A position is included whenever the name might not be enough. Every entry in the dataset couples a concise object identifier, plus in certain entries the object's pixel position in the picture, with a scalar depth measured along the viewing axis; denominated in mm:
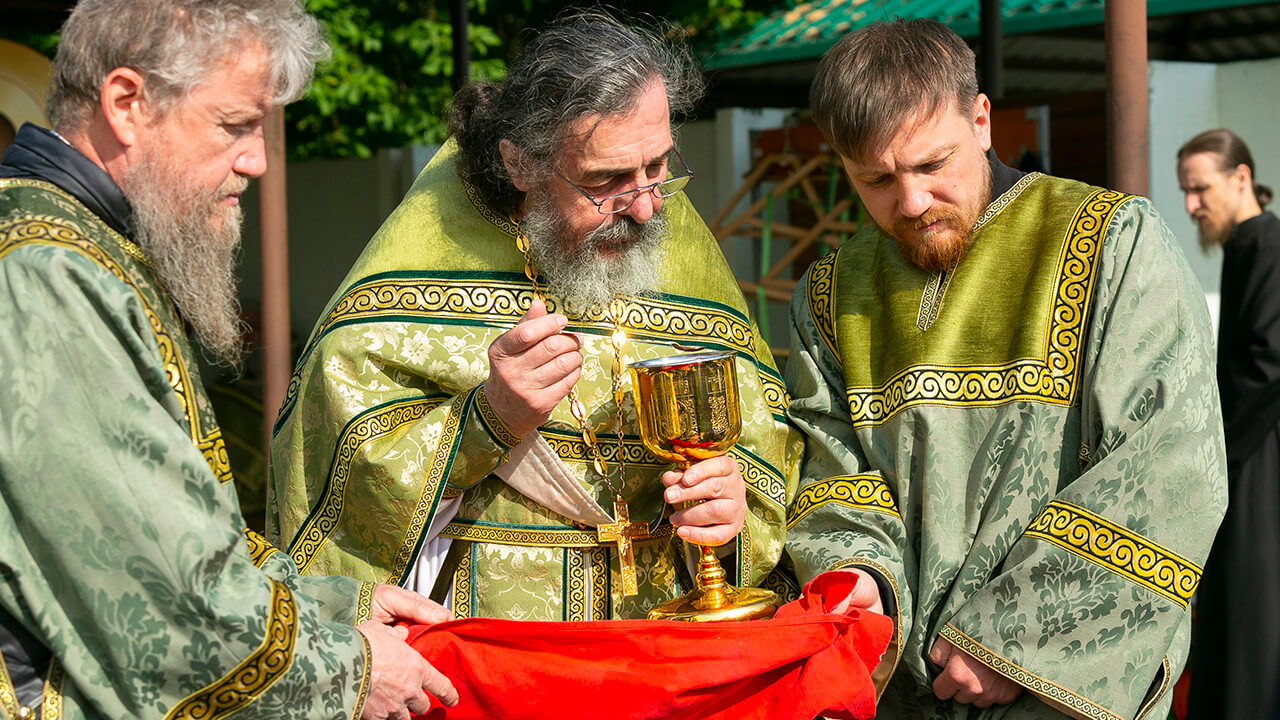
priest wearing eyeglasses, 3084
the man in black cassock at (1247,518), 5371
